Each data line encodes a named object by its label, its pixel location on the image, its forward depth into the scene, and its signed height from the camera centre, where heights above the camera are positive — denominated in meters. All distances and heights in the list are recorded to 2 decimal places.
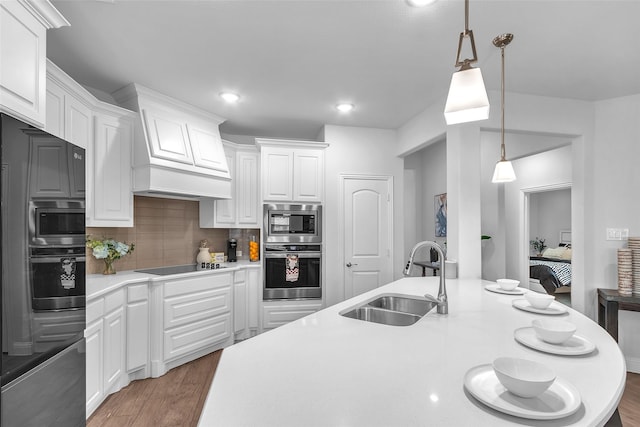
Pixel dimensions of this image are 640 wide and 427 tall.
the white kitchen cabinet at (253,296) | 3.73 -0.88
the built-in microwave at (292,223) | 3.78 -0.07
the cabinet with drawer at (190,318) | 2.88 -0.95
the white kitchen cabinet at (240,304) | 3.59 -0.95
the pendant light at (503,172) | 2.46 +0.33
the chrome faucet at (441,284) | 1.64 -0.33
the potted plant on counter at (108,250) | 2.72 -0.27
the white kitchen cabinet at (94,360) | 2.13 -0.95
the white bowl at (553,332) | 1.17 -0.41
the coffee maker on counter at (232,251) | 3.99 -0.40
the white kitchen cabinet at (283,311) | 3.74 -1.06
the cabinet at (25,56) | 1.36 +0.71
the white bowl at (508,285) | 2.12 -0.43
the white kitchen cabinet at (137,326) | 2.67 -0.89
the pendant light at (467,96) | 1.27 +0.47
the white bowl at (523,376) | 0.80 -0.40
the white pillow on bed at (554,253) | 6.25 -0.69
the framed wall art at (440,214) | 4.69 +0.04
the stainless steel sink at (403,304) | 1.98 -0.53
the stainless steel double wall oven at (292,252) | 3.77 -0.39
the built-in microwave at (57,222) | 1.36 -0.02
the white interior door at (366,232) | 4.05 -0.18
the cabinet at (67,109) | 2.06 +0.74
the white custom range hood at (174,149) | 2.86 +0.63
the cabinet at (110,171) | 2.60 +0.38
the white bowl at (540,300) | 1.66 -0.42
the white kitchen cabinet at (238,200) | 3.77 +0.20
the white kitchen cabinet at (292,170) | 3.79 +0.54
